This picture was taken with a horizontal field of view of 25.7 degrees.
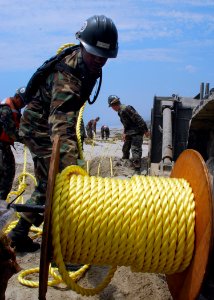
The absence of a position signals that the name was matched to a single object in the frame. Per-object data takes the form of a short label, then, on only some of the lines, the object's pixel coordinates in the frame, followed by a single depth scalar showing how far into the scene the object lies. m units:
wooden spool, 2.54
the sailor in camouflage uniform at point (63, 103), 4.05
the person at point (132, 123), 14.16
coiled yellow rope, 2.82
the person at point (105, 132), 34.64
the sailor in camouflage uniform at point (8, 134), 6.71
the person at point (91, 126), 35.99
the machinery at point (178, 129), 5.13
